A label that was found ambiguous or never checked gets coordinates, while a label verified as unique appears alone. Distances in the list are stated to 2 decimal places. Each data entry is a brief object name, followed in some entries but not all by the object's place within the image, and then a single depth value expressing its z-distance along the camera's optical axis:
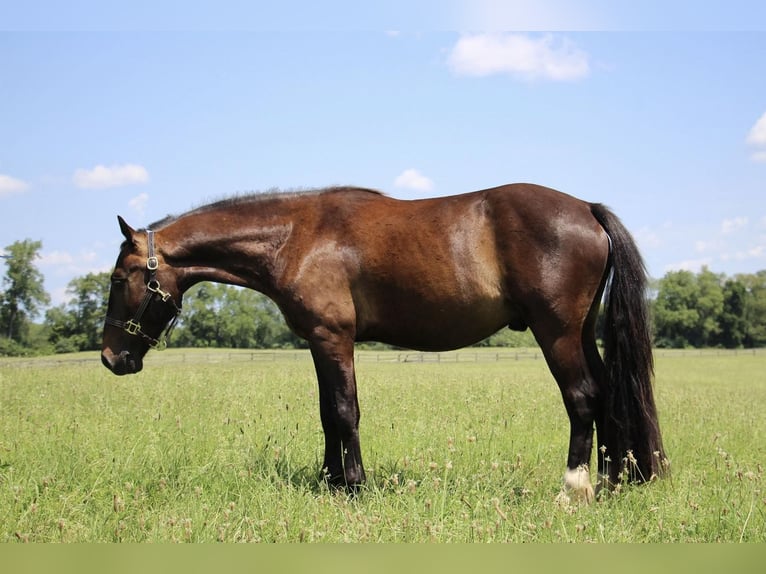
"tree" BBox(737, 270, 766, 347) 73.19
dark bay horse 5.75
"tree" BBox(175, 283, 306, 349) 56.91
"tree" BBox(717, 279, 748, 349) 74.62
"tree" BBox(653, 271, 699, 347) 79.25
